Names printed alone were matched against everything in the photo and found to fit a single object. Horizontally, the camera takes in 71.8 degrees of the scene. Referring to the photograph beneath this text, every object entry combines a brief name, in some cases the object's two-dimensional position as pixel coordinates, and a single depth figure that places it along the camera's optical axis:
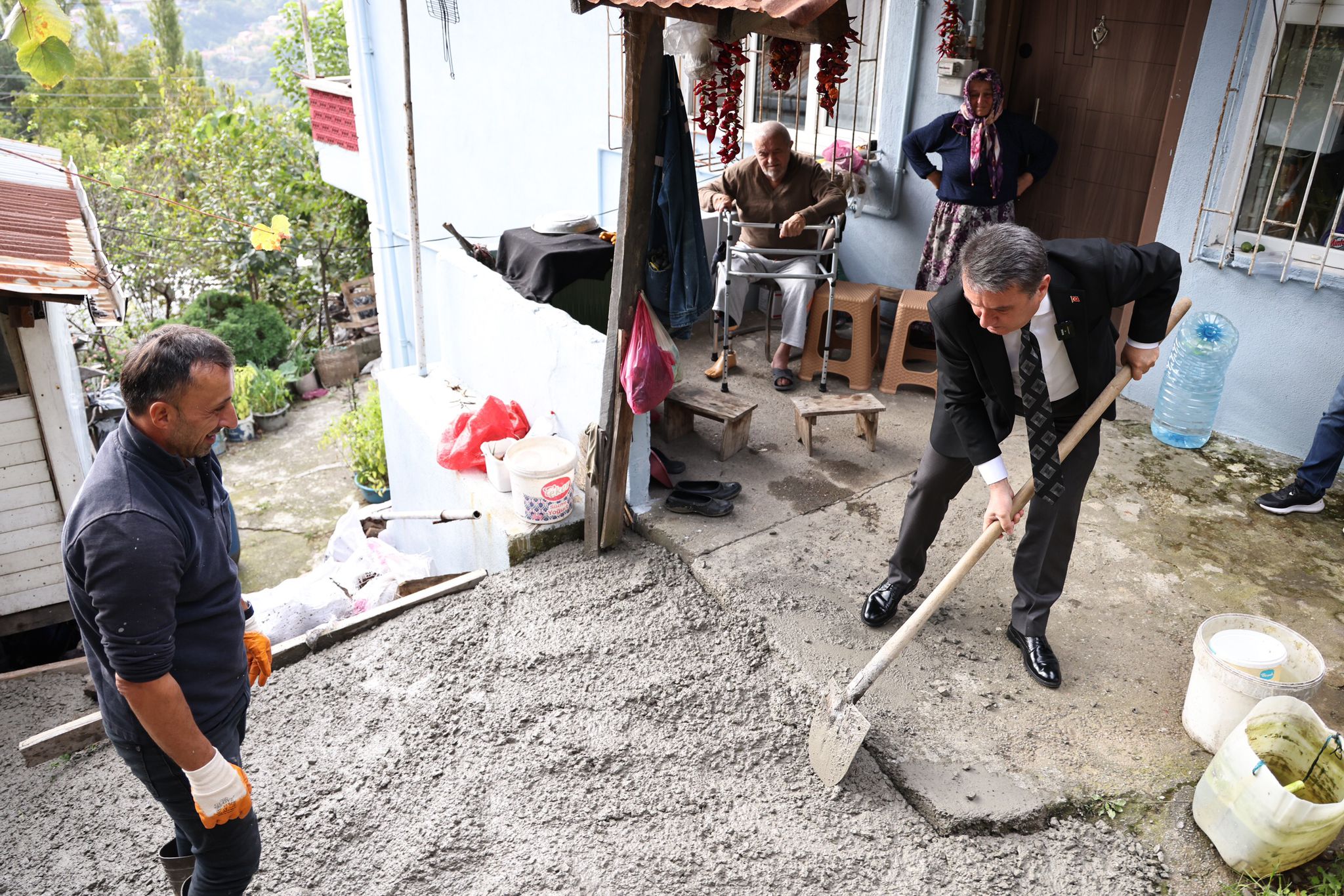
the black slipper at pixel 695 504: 5.03
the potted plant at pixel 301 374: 14.25
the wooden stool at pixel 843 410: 5.61
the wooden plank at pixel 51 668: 5.40
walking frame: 6.31
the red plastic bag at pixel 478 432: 5.66
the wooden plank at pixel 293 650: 4.08
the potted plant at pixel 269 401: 12.98
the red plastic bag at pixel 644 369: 4.51
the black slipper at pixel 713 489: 5.18
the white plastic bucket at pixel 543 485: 4.85
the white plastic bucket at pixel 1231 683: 3.25
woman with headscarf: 6.06
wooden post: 4.12
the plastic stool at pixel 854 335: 6.42
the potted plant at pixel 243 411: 12.48
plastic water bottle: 5.59
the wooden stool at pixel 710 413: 5.55
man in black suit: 3.12
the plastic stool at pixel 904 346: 6.25
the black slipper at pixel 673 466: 5.44
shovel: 3.33
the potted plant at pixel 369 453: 9.87
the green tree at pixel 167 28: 35.44
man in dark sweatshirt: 2.26
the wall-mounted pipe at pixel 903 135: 6.53
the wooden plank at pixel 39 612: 6.72
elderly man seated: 6.43
